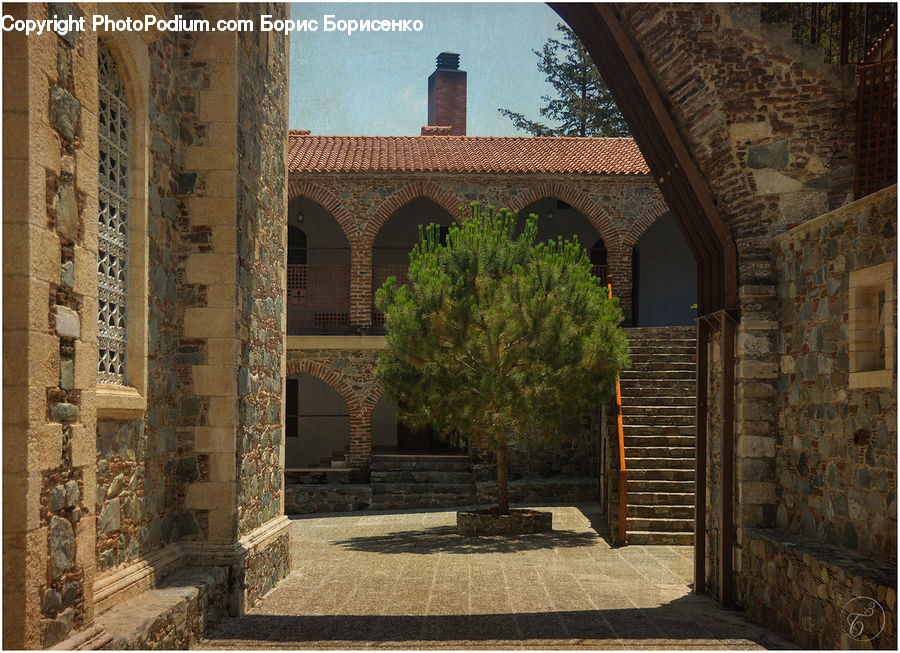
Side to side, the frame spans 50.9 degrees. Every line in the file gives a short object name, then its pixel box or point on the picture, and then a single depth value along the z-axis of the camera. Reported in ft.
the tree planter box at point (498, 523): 41.83
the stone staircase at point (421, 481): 53.31
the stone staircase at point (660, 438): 39.27
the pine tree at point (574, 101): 98.27
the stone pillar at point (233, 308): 23.24
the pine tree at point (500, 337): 40.52
